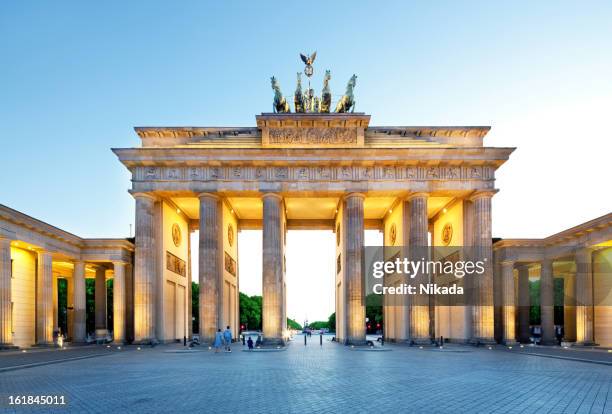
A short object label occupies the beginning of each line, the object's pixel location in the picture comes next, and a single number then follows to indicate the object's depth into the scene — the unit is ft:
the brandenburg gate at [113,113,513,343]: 128.57
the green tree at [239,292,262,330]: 395.96
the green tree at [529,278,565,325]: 234.89
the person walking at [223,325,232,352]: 104.09
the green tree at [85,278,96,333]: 244.22
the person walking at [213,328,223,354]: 100.11
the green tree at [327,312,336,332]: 492.66
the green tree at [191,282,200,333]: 302.45
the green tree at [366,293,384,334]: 309.42
